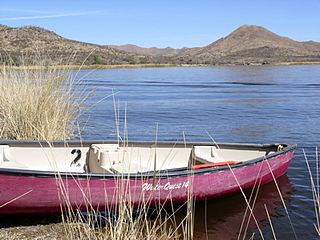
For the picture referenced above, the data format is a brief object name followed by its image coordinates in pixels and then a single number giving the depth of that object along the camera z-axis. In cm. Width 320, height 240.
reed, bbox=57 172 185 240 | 571
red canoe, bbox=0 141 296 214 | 582
